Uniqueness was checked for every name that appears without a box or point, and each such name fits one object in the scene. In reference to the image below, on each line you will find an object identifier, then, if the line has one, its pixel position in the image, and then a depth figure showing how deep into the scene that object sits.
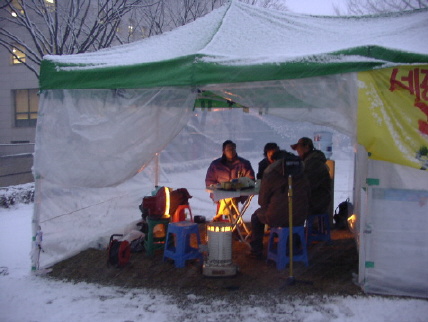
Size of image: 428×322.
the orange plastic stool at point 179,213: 6.68
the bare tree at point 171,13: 15.58
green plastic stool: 6.02
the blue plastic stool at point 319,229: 6.44
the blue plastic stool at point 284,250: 5.23
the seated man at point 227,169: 6.99
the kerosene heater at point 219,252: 5.12
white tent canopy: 4.38
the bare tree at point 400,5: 14.58
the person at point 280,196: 5.17
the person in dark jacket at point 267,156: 6.51
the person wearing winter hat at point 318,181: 6.35
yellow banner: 4.07
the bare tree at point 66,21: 10.95
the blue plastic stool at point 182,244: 5.41
